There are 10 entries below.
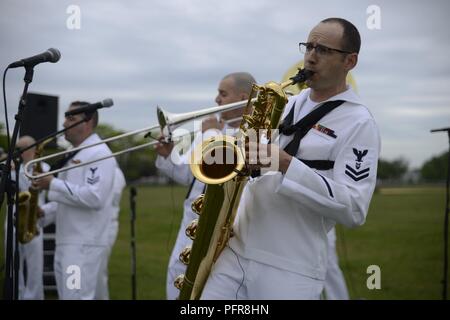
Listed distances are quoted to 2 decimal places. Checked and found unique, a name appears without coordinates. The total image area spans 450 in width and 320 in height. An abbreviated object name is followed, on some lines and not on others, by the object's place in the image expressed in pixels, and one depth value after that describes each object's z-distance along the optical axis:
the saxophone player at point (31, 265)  9.02
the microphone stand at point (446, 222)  7.38
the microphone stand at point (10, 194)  4.14
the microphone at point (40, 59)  4.19
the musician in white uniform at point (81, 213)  6.85
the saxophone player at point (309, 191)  3.50
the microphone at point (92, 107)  5.27
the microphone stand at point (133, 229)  8.11
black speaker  9.42
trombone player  5.96
